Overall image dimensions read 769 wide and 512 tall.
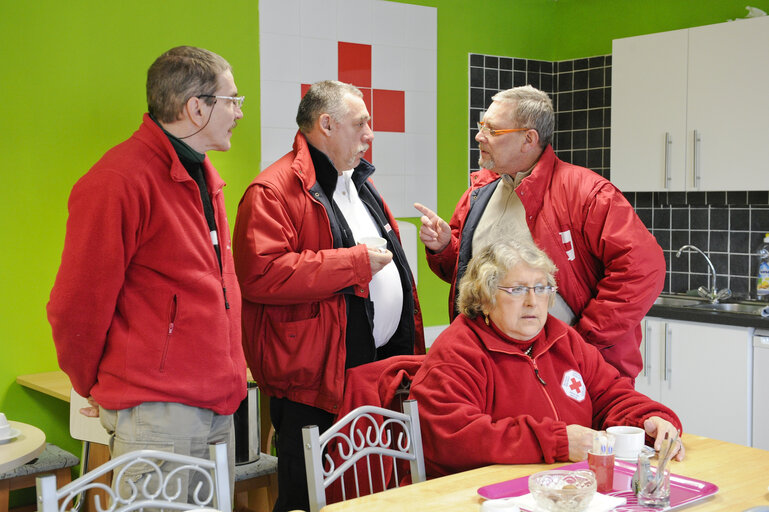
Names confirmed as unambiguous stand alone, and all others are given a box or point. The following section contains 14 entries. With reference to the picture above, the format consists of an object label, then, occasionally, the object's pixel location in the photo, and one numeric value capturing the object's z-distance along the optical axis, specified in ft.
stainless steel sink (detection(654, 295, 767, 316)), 14.06
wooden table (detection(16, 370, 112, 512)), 10.32
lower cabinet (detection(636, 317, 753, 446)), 12.96
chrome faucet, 14.76
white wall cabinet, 13.29
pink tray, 5.65
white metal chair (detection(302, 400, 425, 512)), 6.07
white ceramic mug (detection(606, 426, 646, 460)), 6.47
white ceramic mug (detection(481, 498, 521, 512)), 5.40
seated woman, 6.67
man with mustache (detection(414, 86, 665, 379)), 8.66
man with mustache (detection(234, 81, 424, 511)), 8.34
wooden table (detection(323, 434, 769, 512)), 5.64
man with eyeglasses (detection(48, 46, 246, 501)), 6.40
